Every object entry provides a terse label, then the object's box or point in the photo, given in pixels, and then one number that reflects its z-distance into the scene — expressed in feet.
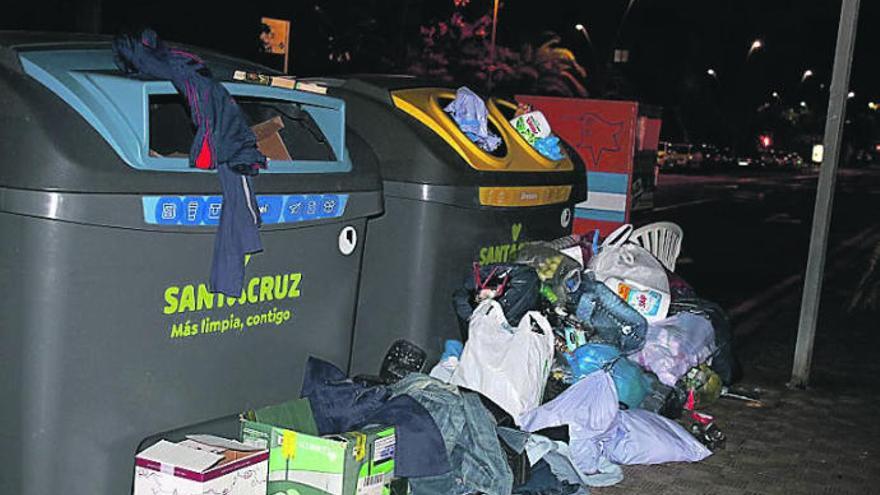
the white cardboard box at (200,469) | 11.37
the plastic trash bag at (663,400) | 18.19
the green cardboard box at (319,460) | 12.48
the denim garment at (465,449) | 14.21
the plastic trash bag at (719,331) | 20.44
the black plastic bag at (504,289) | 17.08
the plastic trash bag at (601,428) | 16.21
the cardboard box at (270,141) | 14.55
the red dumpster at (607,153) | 25.68
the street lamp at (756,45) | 206.70
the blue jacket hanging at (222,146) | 12.28
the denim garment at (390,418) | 13.58
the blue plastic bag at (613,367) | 17.58
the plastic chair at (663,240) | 24.23
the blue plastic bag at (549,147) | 19.90
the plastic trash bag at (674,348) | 18.89
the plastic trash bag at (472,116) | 17.93
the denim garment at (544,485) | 14.99
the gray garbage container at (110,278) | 10.96
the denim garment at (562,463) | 15.46
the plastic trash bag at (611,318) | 18.34
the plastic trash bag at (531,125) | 19.83
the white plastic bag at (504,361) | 16.01
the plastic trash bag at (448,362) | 16.90
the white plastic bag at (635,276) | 19.69
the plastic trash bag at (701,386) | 19.92
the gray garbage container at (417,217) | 17.07
